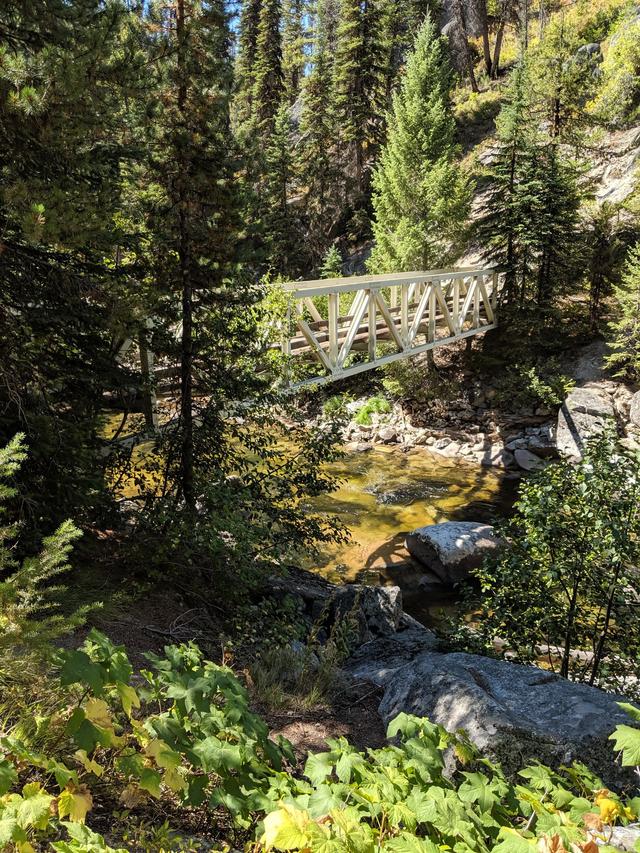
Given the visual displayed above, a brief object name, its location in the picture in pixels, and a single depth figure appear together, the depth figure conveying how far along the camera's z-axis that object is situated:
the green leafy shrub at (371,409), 16.91
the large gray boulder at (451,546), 8.70
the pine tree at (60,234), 3.37
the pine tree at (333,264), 22.94
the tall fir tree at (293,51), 42.67
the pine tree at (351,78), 24.27
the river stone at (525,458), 13.82
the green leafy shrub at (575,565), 4.24
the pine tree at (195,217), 4.38
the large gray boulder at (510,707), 3.00
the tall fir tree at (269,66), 30.39
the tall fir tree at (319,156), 25.98
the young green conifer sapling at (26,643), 1.96
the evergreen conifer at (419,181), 15.92
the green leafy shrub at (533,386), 14.88
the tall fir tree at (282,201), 24.84
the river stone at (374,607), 6.31
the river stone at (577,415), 13.45
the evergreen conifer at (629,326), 13.50
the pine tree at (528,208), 15.31
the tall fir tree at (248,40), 32.53
